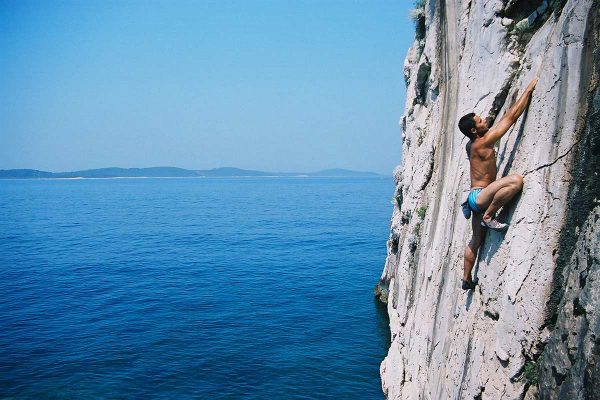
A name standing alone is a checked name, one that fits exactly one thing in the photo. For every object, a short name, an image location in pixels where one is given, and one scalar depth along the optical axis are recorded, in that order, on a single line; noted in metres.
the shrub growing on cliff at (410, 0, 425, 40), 20.28
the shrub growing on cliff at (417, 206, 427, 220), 17.26
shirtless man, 8.54
